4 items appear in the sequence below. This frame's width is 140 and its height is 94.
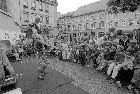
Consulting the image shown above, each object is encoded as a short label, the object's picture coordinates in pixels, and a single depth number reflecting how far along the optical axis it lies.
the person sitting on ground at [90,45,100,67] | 6.66
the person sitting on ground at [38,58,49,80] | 4.50
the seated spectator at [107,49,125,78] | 4.93
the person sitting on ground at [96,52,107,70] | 5.73
